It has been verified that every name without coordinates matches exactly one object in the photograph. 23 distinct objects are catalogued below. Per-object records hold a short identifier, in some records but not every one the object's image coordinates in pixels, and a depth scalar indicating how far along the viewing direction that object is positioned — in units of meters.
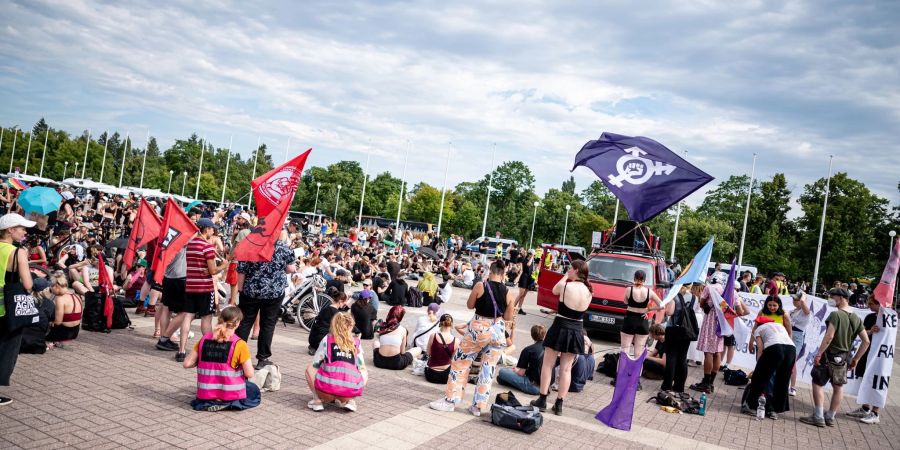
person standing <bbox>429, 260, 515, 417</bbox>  6.55
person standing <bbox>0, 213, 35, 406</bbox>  5.11
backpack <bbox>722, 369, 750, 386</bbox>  10.12
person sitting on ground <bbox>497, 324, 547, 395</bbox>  8.07
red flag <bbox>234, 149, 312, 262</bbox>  7.36
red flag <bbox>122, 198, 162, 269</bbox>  9.12
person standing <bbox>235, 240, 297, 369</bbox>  7.53
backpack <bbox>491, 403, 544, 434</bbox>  6.11
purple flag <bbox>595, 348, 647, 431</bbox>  6.57
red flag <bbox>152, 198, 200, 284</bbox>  8.30
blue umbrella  14.63
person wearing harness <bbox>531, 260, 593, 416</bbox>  6.74
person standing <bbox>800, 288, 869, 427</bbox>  7.81
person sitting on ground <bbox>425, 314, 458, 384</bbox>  8.08
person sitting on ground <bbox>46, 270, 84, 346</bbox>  7.48
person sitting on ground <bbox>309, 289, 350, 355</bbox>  8.80
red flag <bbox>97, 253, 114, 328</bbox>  8.74
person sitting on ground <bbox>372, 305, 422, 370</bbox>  8.55
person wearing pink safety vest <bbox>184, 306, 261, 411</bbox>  5.61
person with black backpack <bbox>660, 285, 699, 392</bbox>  8.35
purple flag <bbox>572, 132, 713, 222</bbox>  9.76
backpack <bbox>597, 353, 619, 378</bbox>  9.84
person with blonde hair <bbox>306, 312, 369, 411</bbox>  6.02
